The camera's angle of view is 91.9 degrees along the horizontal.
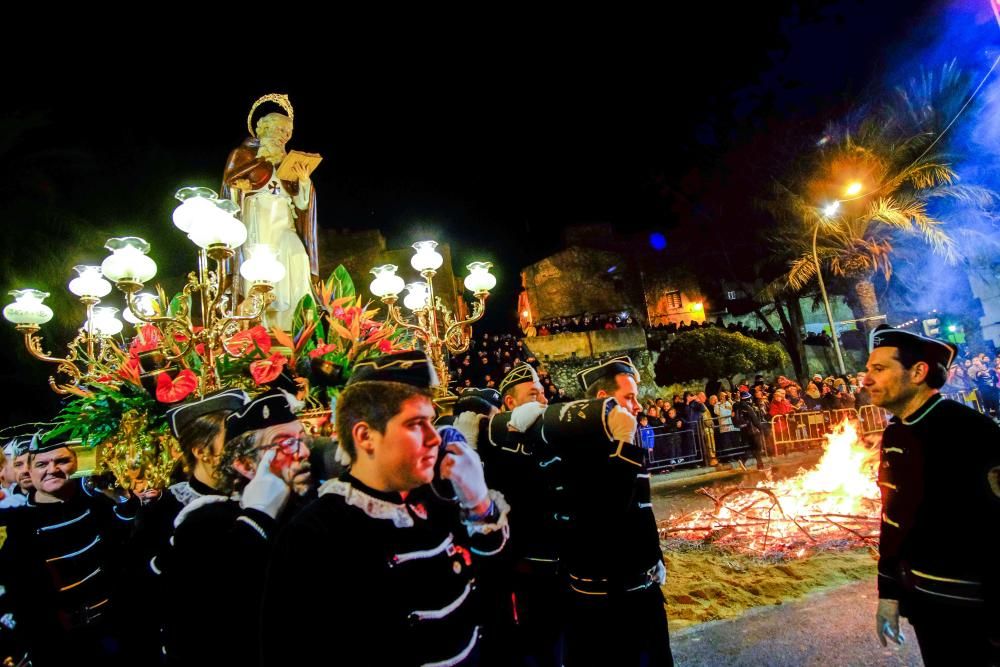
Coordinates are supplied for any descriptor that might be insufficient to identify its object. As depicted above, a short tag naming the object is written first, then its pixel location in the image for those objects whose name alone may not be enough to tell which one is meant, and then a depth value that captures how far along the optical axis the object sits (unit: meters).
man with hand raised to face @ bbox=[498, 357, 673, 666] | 3.01
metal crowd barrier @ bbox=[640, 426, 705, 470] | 13.20
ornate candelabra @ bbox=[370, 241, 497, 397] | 6.06
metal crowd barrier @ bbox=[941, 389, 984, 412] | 12.80
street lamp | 16.50
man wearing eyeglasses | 1.95
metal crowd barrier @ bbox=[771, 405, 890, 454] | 12.88
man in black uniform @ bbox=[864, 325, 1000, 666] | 2.44
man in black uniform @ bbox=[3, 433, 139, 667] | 3.66
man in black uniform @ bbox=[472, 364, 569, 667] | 3.66
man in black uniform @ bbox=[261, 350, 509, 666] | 1.60
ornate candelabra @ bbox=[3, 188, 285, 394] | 4.11
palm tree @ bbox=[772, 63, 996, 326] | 20.73
